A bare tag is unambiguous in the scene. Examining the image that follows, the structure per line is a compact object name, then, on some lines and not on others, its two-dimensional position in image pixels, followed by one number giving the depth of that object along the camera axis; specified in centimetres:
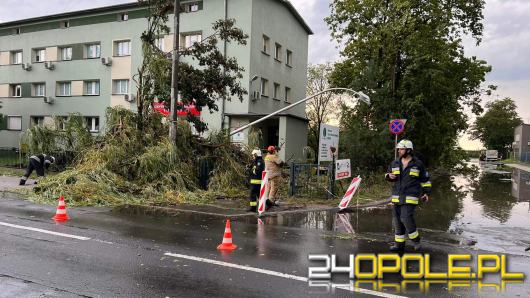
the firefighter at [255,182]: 1117
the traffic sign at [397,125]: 1647
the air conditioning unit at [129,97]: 2998
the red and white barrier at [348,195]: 1185
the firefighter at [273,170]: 1183
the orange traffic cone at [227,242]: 693
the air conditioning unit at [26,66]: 3585
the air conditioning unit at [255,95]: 2700
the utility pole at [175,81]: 1450
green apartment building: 2675
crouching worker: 1531
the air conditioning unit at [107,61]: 3156
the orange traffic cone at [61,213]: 922
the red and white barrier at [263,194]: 1060
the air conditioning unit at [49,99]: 3462
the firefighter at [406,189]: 704
